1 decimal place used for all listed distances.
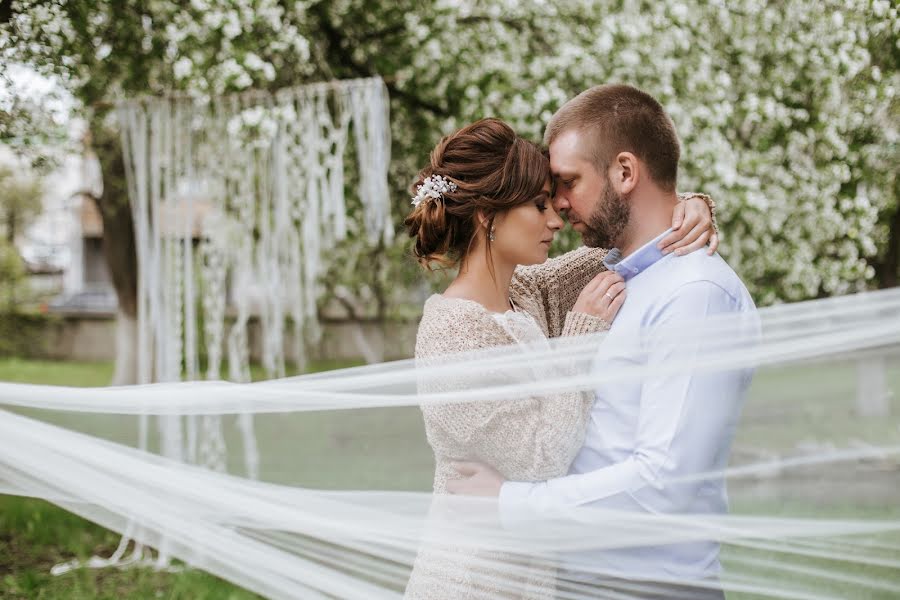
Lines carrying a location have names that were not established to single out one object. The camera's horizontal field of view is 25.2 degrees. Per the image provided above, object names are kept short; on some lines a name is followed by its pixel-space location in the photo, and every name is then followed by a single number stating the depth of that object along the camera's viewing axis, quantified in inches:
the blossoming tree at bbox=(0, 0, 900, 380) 225.5
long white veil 105.6
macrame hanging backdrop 202.6
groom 105.9
